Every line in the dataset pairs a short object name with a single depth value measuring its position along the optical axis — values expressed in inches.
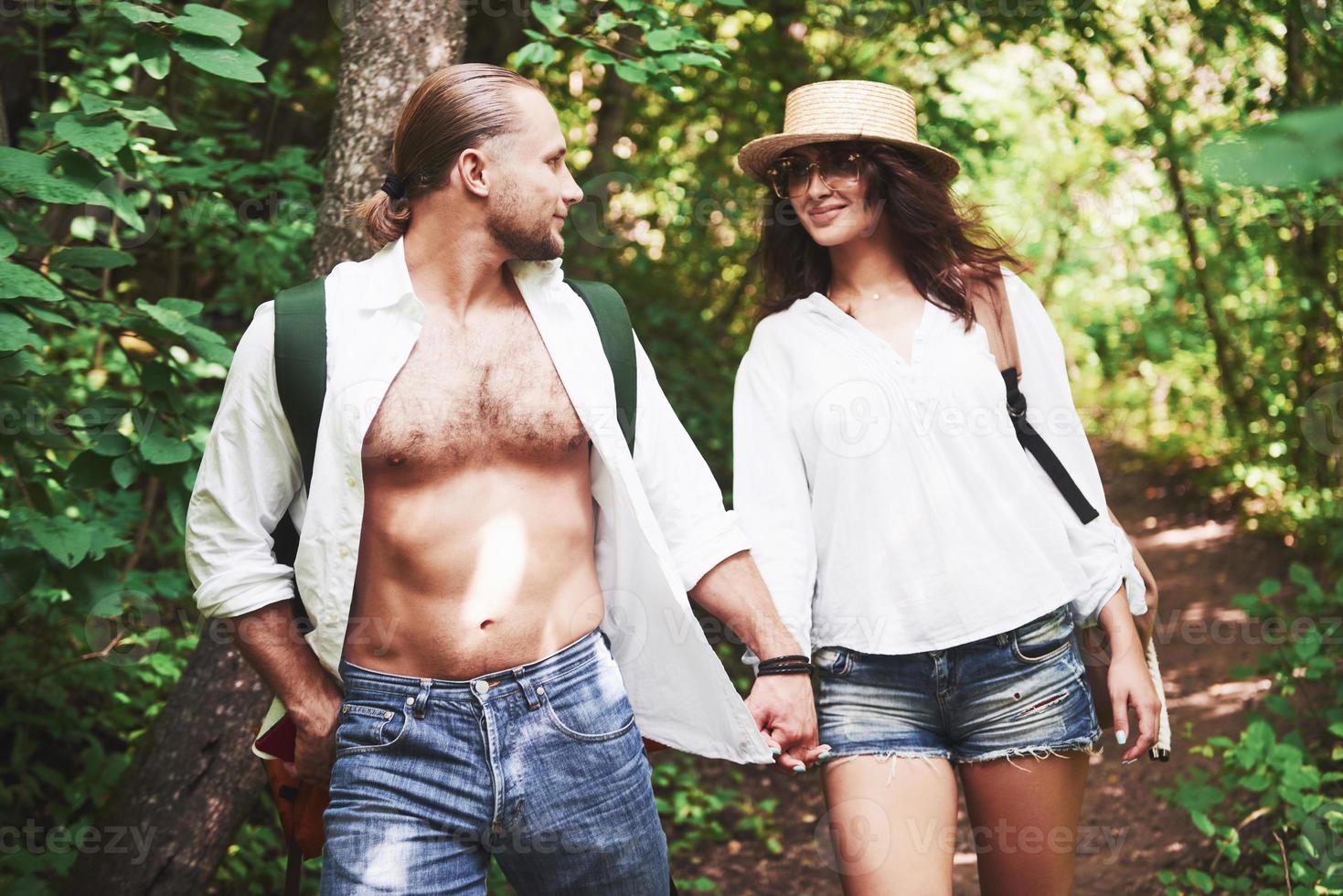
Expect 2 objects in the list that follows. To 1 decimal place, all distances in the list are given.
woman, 101.0
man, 87.3
